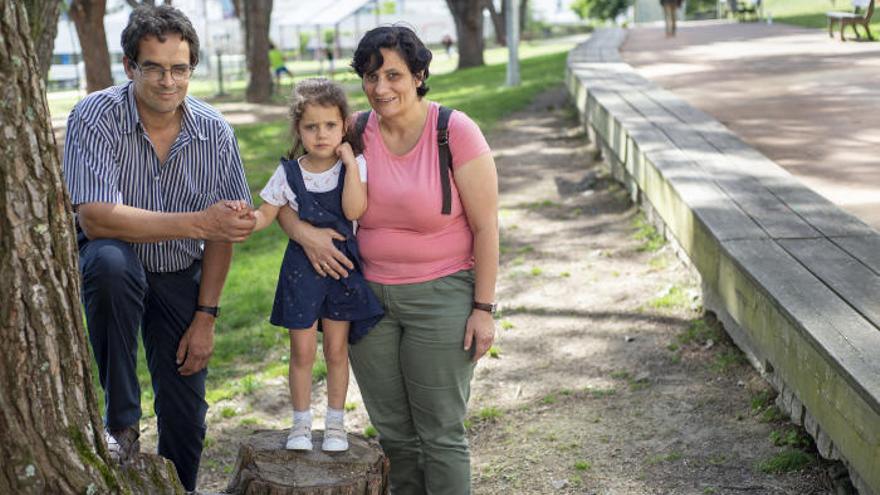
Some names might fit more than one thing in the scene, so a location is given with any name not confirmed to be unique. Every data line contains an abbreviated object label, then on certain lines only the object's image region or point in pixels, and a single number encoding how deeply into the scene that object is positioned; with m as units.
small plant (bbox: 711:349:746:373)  5.68
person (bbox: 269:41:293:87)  29.19
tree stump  3.49
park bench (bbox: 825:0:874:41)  17.25
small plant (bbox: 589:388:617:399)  5.67
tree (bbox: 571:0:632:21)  59.65
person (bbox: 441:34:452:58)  51.59
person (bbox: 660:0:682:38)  23.80
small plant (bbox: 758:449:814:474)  4.50
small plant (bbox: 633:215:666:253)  7.92
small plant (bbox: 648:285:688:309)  6.74
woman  3.59
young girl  3.57
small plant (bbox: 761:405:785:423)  4.95
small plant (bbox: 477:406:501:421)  5.63
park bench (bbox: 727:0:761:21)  31.75
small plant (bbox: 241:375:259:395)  6.32
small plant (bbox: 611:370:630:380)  5.86
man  3.64
